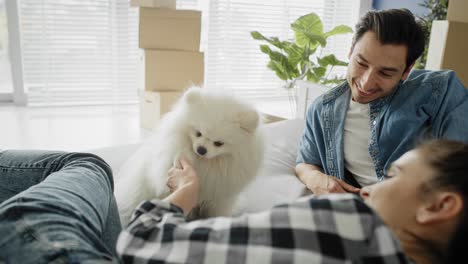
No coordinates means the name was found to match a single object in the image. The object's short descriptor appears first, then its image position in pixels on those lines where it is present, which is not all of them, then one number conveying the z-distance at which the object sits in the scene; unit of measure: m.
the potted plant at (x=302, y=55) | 2.87
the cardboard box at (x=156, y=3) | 2.81
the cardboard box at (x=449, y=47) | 1.95
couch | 1.56
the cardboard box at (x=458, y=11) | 2.00
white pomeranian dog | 1.31
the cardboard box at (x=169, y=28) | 2.80
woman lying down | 0.61
